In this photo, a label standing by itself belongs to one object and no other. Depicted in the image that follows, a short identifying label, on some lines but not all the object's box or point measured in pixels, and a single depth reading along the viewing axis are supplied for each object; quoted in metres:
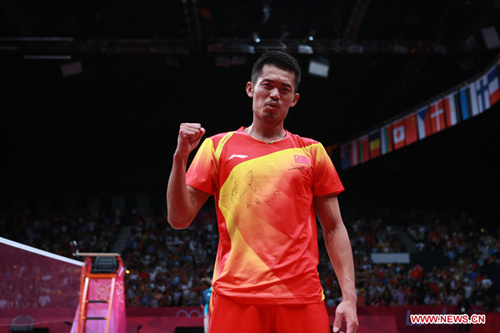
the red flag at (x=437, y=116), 11.35
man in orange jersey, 1.82
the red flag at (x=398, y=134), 12.90
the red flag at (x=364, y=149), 14.95
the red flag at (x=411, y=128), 12.36
